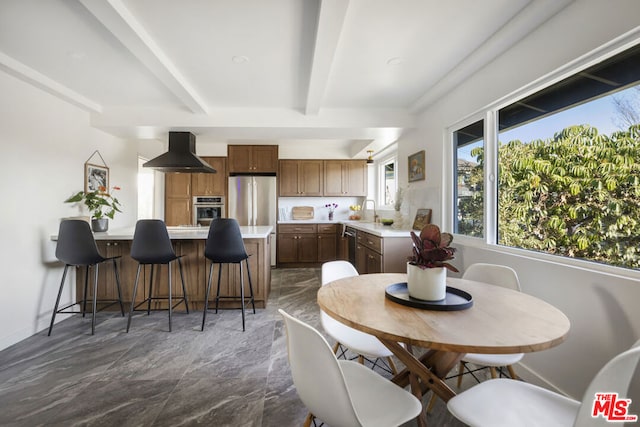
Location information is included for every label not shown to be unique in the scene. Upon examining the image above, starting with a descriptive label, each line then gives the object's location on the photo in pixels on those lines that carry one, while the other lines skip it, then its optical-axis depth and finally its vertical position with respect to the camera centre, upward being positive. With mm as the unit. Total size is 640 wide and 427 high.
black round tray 1169 -381
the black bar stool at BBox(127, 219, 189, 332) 2709 -288
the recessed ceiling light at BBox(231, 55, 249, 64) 2348 +1330
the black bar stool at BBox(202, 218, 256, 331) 2771 -281
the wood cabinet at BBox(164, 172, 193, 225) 5512 +331
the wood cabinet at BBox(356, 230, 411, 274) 3180 -434
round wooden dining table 880 -392
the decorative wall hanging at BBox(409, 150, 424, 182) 3557 +655
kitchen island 3154 -662
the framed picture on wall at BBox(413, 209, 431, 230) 3306 -30
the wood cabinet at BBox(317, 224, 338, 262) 5773 -556
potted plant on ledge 3145 +124
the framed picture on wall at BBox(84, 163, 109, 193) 3375 +477
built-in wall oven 5555 +154
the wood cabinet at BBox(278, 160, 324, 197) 5945 +799
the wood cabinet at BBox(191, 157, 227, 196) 5535 +673
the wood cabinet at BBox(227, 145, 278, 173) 5590 +1140
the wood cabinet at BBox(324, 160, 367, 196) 6055 +815
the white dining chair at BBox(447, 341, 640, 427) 750 -704
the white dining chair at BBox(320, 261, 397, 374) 1488 -701
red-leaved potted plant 1225 -217
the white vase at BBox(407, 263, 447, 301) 1238 -303
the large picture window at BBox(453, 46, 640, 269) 1430 +309
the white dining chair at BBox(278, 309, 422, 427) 874 -610
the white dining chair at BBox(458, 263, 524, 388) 1390 -424
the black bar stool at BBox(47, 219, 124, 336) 2639 -313
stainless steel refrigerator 5445 +310
